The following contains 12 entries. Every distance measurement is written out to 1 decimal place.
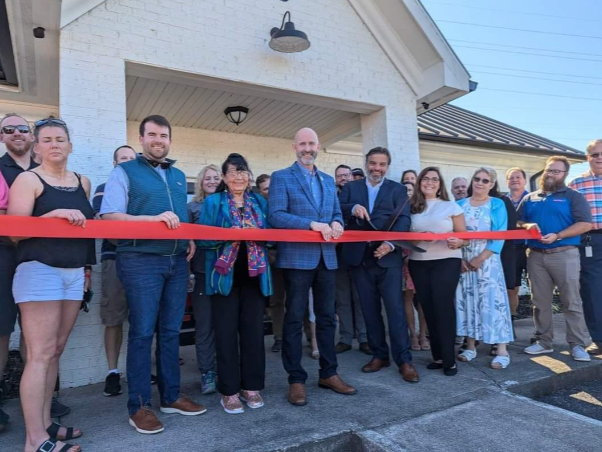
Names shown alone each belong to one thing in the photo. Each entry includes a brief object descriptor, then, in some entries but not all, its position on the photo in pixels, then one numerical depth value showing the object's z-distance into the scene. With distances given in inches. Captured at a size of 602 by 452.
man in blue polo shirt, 176.6
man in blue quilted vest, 113.9
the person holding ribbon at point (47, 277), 97.7
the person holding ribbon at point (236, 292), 125.3
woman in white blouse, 158.2
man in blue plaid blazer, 133.9
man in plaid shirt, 182.7
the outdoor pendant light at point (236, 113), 252.8
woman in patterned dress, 168.7
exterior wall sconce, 191.6
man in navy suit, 155.4
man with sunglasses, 111.5
